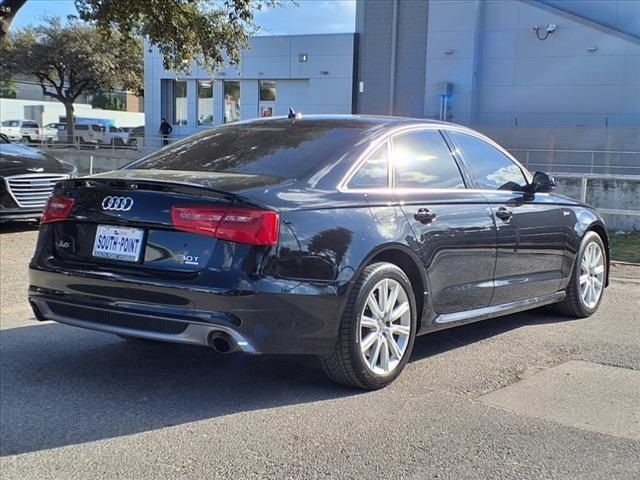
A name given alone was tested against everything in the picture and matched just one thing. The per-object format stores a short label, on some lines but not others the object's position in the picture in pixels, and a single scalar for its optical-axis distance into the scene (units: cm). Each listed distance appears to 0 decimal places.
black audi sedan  387
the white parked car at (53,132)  3944
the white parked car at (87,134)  3937
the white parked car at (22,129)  4062
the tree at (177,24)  1212
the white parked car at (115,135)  4014
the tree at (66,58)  4000
